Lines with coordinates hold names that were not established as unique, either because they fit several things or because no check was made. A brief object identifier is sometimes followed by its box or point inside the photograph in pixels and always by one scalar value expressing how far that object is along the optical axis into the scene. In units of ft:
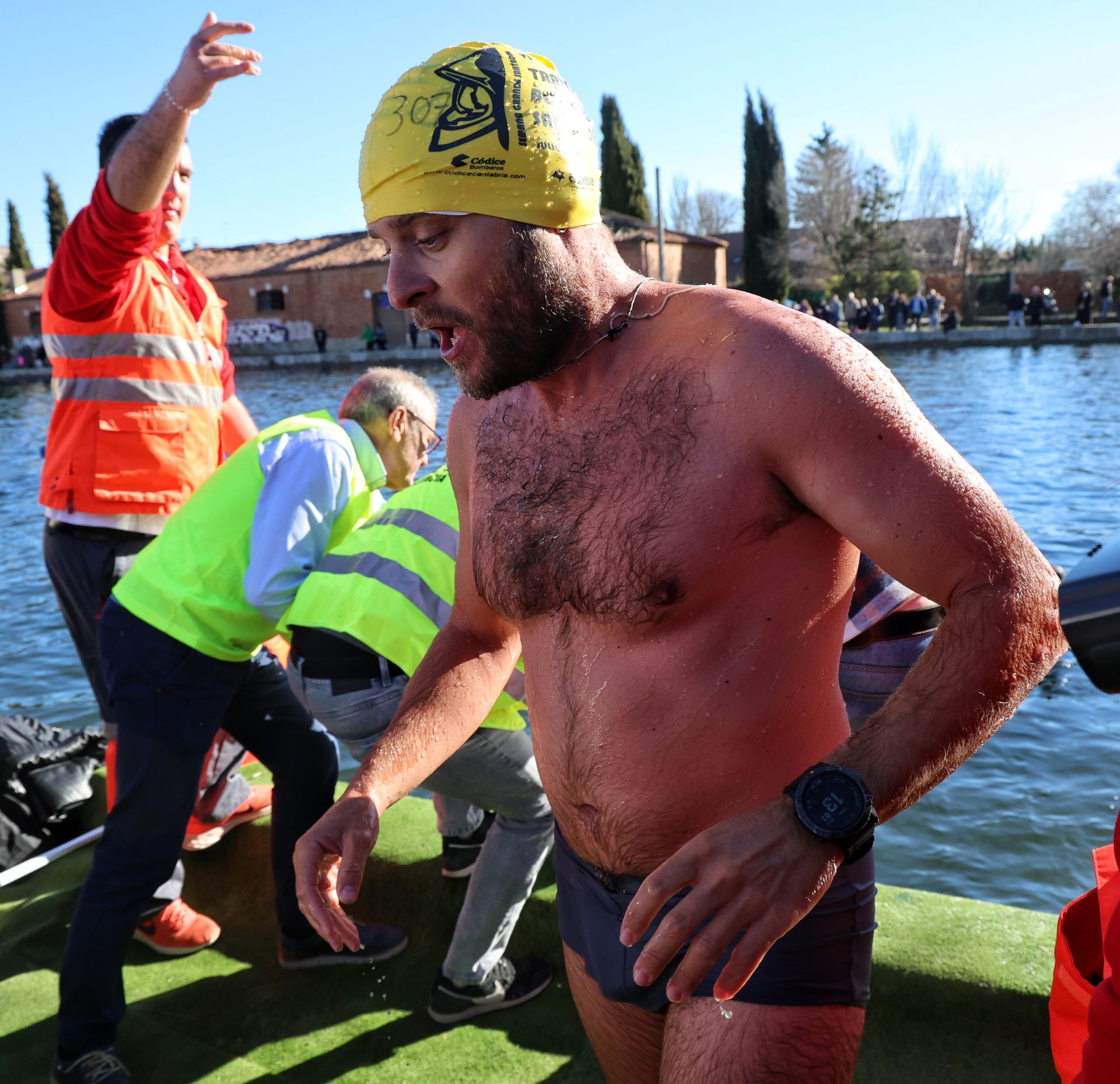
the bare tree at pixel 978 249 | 188.65
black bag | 14.73
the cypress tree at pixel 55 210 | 189.47
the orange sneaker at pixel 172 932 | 12.40
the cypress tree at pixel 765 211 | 166.91
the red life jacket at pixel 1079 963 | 5.42
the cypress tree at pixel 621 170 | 182.19
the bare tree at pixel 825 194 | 181.47
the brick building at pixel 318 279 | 175.73
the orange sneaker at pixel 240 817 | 14.01
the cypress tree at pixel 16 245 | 212.64
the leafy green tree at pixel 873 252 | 161.79
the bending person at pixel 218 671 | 10.48
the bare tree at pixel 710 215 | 303.89
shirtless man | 4.99
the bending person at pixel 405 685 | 10.89
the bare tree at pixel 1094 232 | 165.53
